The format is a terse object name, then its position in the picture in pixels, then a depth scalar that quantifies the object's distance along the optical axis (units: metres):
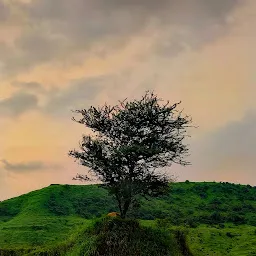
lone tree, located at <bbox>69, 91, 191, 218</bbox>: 36.94
